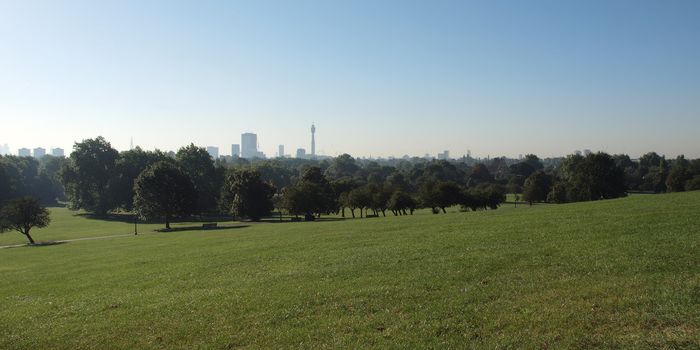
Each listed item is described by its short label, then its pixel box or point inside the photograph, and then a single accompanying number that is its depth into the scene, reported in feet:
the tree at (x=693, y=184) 284.39
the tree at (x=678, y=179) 323.57
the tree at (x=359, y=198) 300.61
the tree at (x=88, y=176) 360.48
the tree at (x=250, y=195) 281.13
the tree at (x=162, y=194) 261.24
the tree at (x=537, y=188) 371.35
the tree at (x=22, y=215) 207.00
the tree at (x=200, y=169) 364.99
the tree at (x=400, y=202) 290.15
